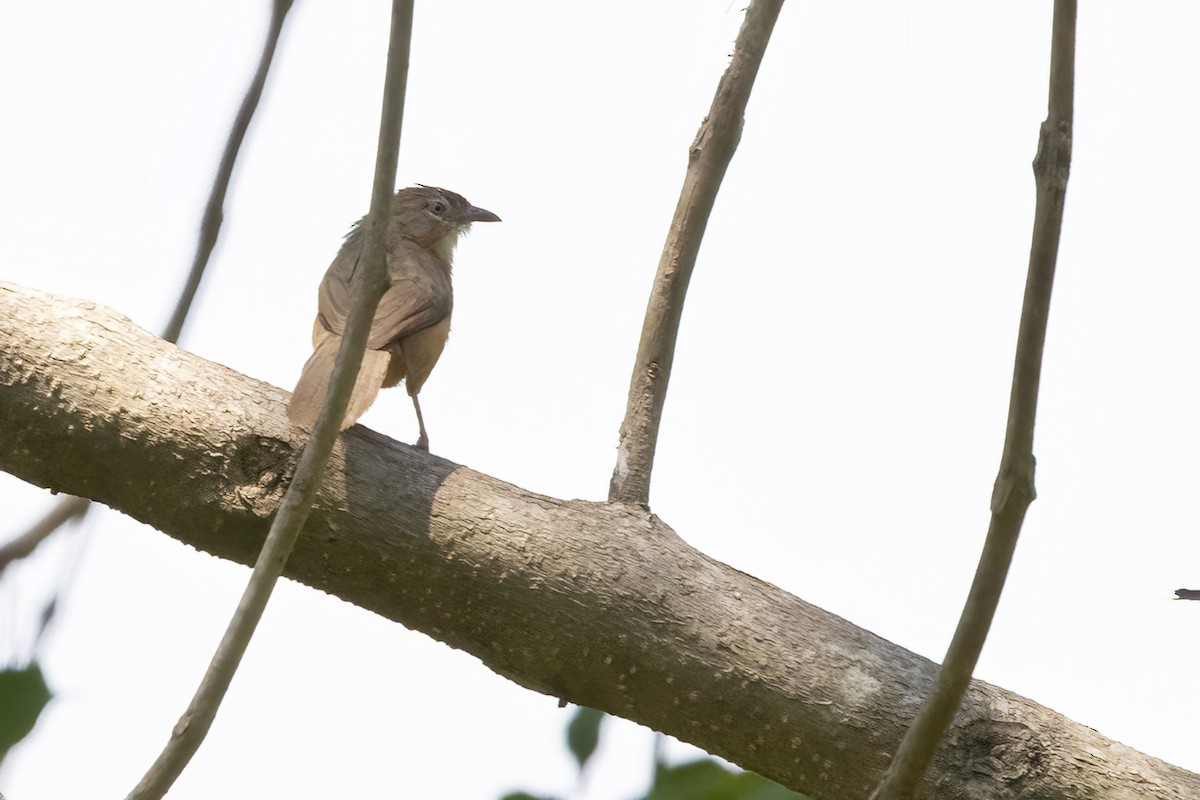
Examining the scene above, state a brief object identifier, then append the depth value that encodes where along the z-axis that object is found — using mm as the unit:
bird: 7027
